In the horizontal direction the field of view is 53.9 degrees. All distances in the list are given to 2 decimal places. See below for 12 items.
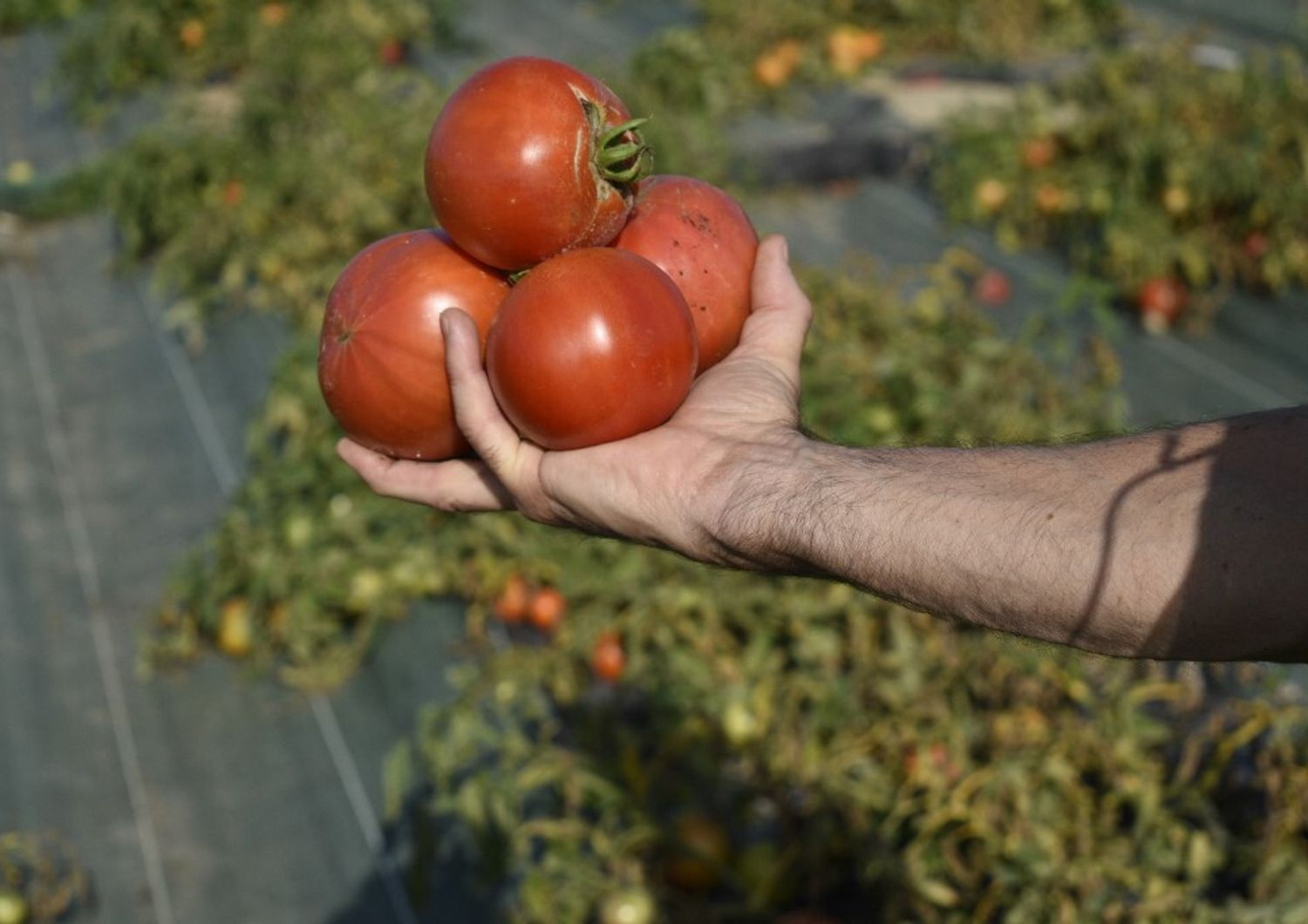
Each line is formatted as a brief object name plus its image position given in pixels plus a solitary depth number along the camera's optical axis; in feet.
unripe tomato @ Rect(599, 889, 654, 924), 7.34
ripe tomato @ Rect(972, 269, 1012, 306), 13.65
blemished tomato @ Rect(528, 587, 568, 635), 10.13
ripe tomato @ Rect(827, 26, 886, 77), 20.22
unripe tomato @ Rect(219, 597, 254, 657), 10.74
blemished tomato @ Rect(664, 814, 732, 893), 7.66
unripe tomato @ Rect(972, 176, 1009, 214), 15.07
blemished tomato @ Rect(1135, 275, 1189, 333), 13.07
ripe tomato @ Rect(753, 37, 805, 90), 19.34
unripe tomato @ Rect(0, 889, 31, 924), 8.80
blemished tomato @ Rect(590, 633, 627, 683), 9.40
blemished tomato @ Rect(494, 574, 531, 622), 10.26
